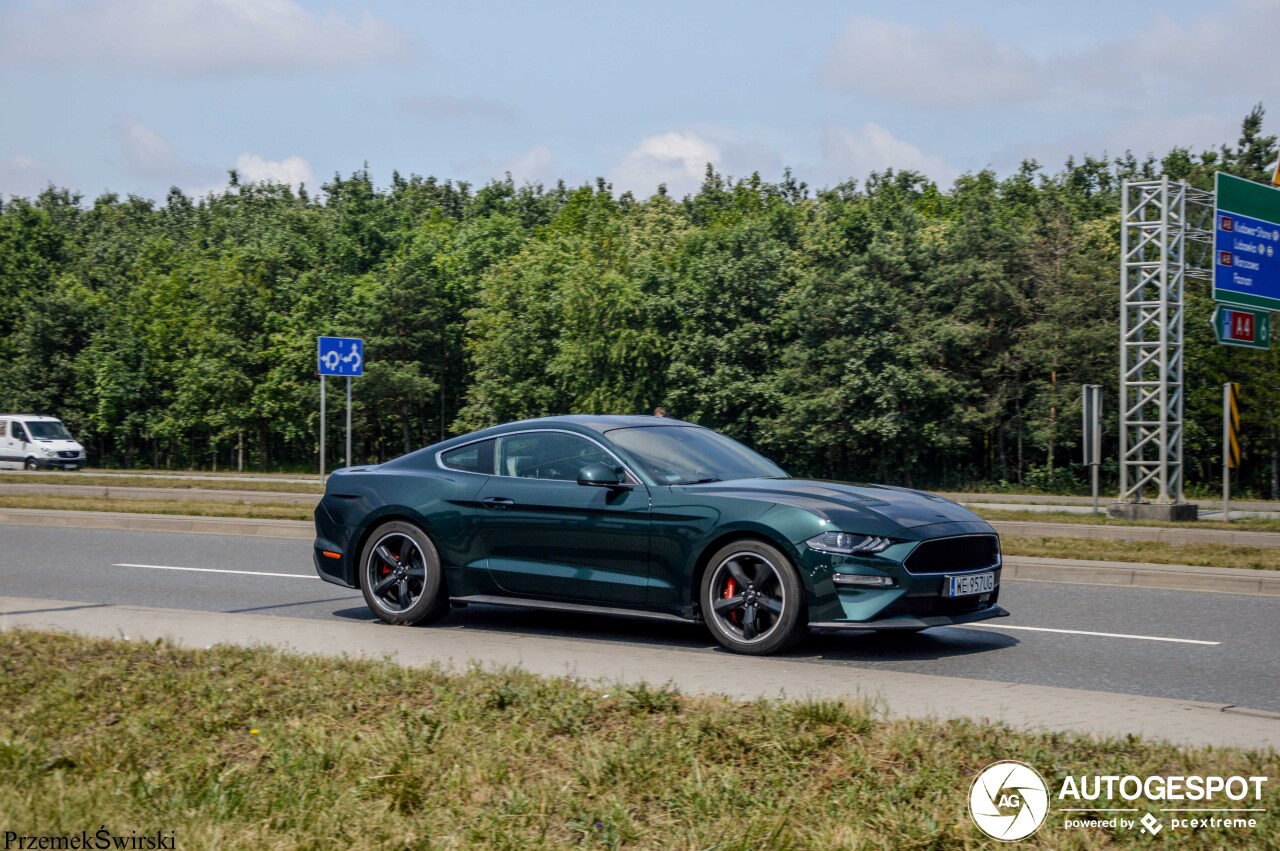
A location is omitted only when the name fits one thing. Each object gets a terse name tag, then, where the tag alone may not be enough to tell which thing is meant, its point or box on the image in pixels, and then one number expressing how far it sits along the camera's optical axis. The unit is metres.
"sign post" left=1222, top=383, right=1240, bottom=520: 21.23
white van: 47.41
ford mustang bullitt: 8.25
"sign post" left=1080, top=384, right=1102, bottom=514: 21.91
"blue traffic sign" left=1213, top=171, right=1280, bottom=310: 25.42
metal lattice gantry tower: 25.33
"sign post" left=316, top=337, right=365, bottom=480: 26.12
